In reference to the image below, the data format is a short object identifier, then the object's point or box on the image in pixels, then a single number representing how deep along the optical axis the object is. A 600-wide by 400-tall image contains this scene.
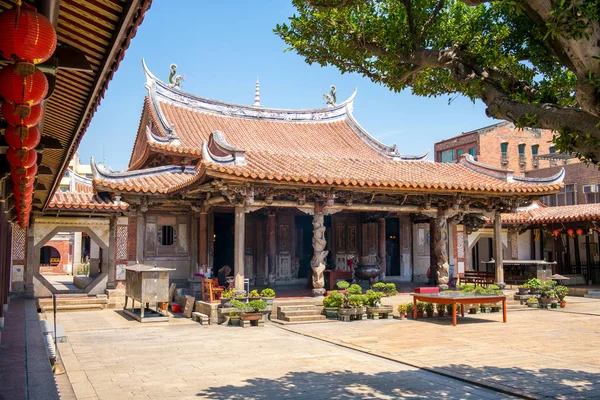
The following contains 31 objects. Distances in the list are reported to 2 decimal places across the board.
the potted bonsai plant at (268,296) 13.02
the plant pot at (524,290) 15.80
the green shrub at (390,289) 13.79
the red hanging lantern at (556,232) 21.55
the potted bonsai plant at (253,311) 12.12
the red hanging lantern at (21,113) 3.55
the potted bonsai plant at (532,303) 15.51
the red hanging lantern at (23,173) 5.73
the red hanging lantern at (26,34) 2.83
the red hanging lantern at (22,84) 3.12
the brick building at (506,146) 40.44
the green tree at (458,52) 4.68
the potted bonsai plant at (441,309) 13.46
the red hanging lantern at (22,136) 4.09
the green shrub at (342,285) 13.52
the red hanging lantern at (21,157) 4.91
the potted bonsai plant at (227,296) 12.60
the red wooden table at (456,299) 12.08
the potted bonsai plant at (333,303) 13.01
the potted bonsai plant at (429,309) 13.27
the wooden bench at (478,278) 17.17
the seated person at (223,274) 15.81
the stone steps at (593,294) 18.88
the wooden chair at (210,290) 13.09
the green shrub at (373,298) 13.11
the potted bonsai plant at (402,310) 13.24
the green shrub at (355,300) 12.82
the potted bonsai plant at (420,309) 13.32
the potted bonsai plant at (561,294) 15.66
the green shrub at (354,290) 13.02
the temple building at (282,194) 13.43
